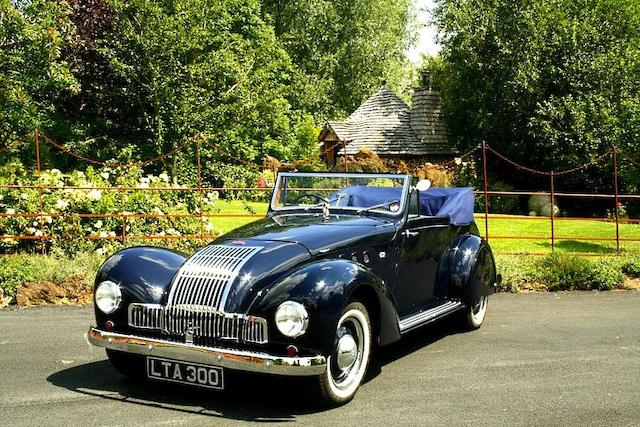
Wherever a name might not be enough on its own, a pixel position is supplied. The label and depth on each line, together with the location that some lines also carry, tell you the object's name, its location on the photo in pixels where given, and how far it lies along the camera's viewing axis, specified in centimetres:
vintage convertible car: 510
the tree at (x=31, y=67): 1700
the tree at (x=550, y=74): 2844
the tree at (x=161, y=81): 2131
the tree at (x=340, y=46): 4156
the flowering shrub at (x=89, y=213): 1251
